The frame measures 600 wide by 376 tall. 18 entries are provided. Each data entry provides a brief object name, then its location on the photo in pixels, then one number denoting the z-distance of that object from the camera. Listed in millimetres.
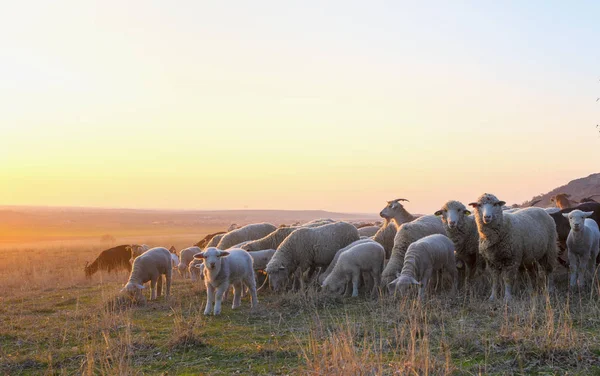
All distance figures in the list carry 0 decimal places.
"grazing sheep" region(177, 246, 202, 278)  20581
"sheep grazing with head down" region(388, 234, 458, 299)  10788
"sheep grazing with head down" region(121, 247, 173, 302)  12352
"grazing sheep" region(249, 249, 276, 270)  14773
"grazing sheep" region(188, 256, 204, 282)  16244
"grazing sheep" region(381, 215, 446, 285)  12055
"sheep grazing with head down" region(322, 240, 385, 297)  12398
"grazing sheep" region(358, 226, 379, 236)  18500
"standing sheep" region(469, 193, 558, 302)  11062
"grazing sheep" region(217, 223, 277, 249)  17695
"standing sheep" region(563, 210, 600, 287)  11969
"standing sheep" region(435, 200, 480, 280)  12266
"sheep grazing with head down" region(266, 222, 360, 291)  13900
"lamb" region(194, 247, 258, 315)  10656
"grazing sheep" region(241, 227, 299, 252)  16078
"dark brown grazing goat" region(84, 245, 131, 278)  22078
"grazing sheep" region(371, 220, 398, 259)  15180
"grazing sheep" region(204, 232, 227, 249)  18445
